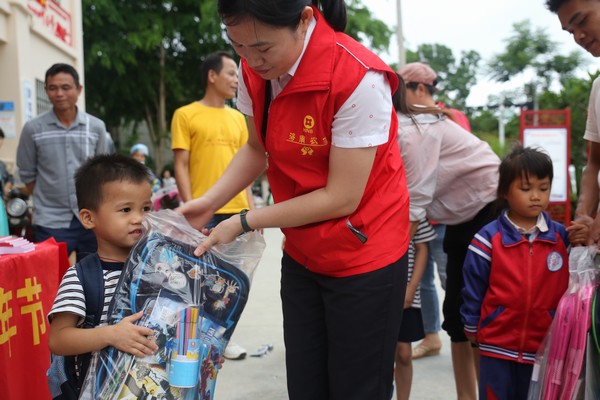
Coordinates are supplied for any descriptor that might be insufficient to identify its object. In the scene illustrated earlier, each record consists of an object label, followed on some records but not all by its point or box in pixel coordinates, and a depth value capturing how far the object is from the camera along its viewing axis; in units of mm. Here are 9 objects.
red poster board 9523
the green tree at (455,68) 56416
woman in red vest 1709
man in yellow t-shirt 4145
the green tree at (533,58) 25047
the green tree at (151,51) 13797
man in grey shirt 3992
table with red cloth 2371
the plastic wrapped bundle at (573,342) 2156
